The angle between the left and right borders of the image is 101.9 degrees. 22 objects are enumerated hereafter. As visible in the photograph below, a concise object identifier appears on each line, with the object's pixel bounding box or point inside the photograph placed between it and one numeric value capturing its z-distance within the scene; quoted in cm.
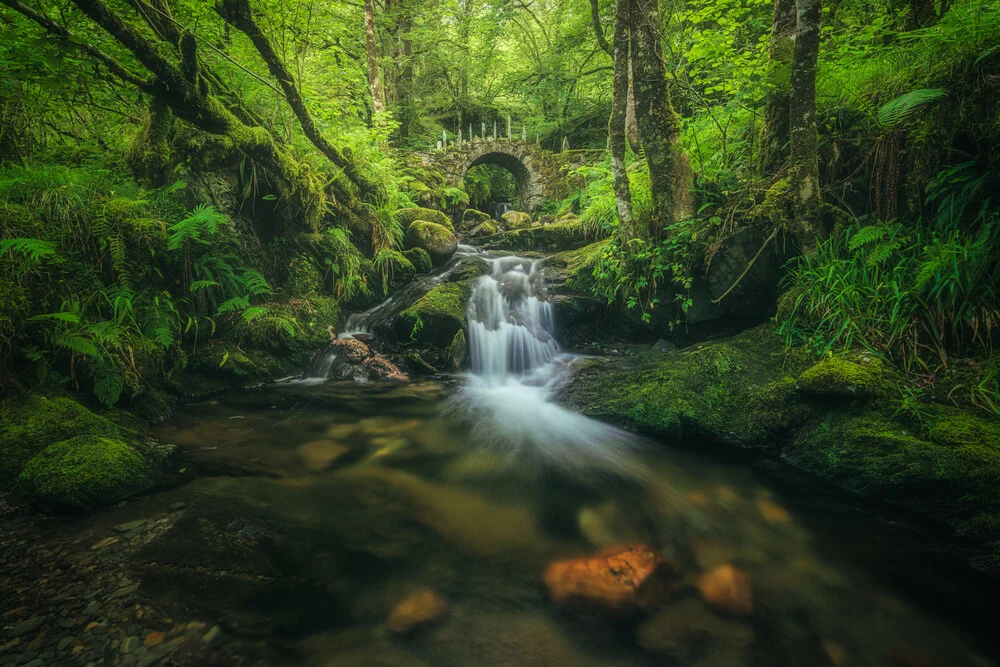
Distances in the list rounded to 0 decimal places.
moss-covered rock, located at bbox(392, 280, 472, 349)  663
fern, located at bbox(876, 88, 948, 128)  337
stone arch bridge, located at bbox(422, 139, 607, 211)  1684
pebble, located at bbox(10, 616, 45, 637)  169
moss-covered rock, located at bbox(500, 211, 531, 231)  1412
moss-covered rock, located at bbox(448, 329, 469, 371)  645
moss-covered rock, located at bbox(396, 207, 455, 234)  977
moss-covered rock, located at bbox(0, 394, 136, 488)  274
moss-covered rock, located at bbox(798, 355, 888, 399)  325
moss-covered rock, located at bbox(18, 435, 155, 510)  253
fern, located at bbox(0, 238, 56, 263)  347
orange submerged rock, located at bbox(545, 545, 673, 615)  221
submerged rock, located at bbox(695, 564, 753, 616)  221
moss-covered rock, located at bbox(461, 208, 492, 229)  1582
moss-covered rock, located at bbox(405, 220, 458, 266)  949
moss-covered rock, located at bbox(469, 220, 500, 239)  1373
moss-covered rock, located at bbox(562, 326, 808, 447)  373
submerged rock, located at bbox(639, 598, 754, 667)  190
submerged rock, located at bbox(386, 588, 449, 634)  201
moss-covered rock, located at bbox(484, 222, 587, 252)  1029
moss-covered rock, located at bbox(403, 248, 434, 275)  909
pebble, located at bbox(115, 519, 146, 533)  240
